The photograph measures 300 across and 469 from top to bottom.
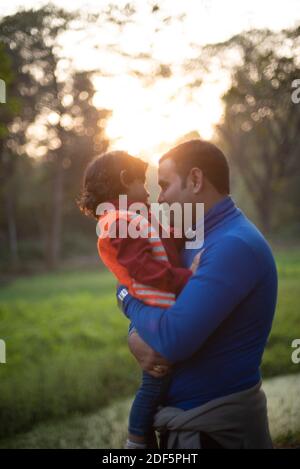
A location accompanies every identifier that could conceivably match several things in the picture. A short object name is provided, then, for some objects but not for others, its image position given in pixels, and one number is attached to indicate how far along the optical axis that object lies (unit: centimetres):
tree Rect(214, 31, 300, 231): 515
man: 177
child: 191
